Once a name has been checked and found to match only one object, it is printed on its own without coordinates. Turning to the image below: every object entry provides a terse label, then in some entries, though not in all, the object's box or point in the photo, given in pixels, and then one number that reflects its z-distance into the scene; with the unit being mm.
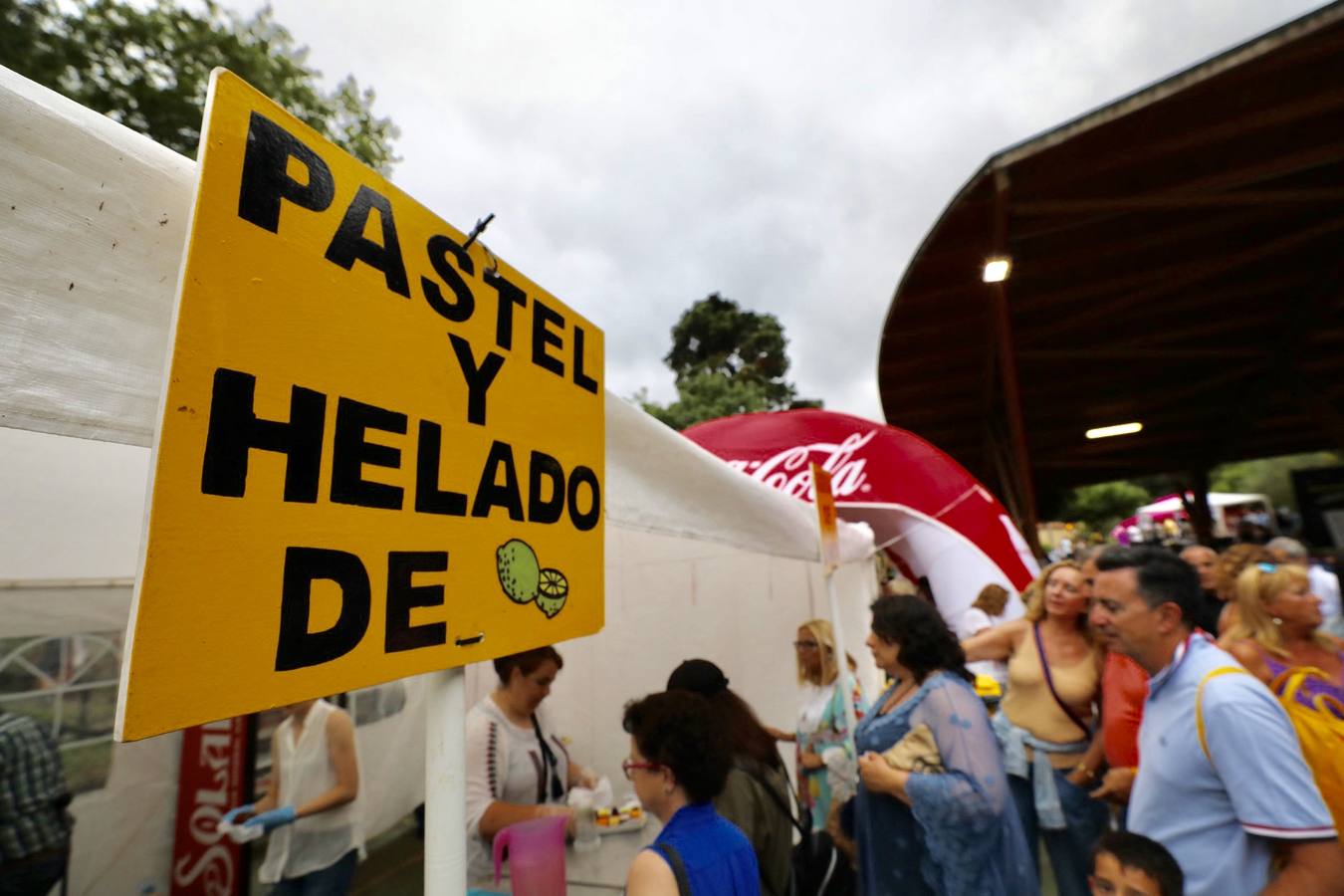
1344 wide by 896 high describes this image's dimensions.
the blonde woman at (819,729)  3090
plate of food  3129
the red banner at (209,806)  3885
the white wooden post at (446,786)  1012
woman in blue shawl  2027
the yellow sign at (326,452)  709
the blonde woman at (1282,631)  2652
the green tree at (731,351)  24281
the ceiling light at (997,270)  6621
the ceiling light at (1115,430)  13141
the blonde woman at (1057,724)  2754
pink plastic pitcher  1616
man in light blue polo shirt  1471
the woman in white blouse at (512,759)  2219
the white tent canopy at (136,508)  792
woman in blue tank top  1377
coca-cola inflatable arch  5828
